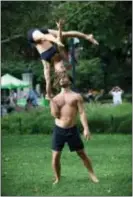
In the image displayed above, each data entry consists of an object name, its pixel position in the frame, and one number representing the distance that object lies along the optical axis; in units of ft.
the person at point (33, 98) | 111.63
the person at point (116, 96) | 112.20
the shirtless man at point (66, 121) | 26.45
